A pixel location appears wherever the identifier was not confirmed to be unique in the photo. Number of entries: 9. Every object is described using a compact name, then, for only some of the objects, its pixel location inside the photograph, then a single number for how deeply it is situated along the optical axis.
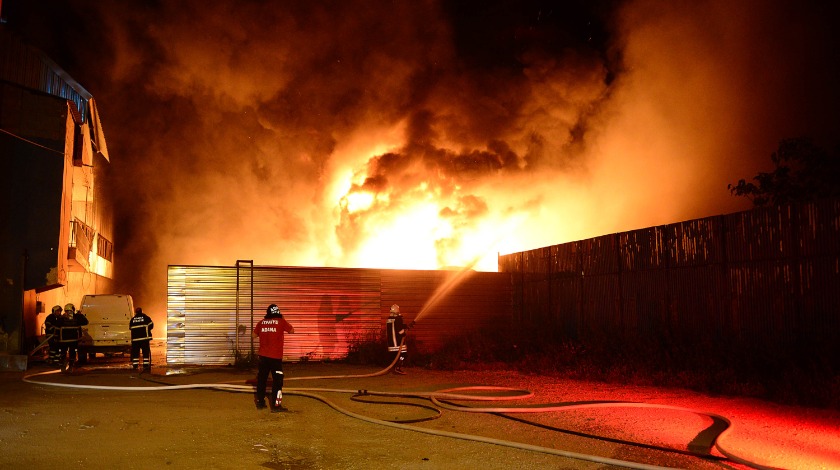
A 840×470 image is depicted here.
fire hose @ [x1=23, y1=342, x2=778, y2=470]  6.78
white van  18.92
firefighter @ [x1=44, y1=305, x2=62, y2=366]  17.05
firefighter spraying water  15.52
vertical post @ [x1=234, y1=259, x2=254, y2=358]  17.62
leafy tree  17.56
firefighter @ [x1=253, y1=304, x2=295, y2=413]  10.02
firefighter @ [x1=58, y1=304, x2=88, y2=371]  16.84
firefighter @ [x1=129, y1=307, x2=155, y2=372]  16.19
